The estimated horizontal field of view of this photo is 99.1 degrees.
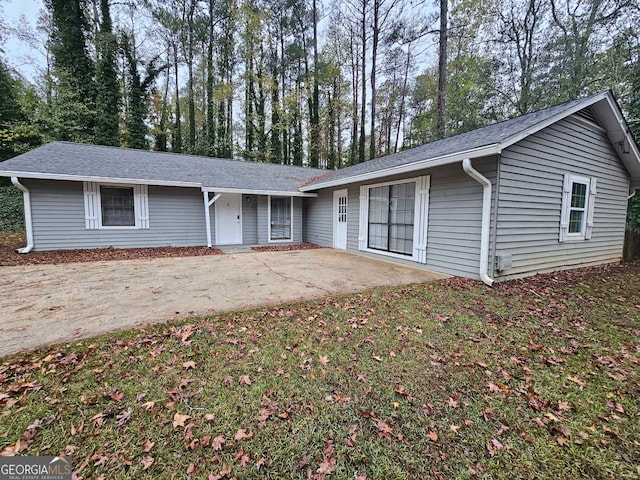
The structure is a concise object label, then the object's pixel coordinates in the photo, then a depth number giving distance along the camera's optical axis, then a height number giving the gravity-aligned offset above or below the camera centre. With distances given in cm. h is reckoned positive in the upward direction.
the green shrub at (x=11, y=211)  1105 +9
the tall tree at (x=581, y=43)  1144 +765
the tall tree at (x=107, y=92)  1446 +665
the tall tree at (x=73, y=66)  1380 +780
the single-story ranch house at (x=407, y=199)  532 +46
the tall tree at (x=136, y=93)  1623 +754
